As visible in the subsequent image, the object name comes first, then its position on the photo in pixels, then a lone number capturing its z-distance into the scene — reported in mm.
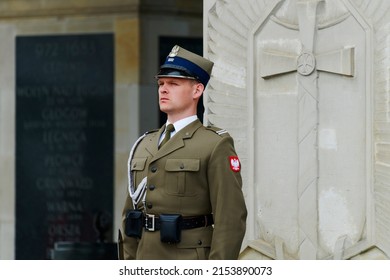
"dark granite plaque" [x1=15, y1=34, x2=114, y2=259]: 21652
